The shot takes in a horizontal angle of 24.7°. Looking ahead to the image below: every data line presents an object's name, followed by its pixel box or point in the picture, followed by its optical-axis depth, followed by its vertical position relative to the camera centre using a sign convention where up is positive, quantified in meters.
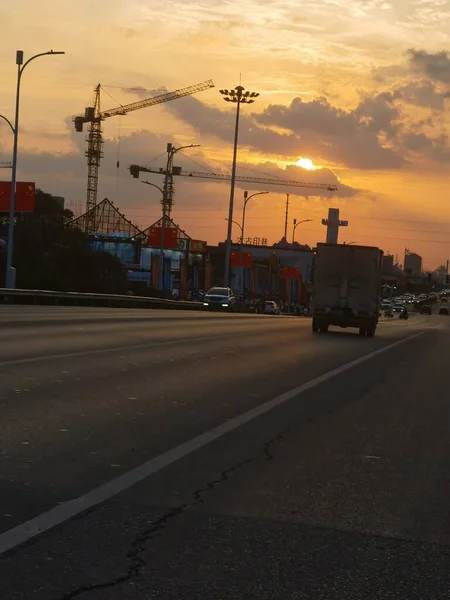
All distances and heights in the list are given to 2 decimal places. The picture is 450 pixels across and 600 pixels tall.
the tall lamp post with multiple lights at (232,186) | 89.44 +8.23
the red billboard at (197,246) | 154.00 +4.65
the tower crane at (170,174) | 174.82 +17.49
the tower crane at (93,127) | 194.50 +27.11
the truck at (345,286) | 36.00 +0.00
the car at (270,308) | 99.78 -2.63
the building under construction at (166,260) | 132.00 +2.01
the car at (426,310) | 153.79 -2.68
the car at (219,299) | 72.88 -1.55
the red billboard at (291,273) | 166.25 +1.59
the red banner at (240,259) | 122.95 +2.46
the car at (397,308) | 149.43 -2.67
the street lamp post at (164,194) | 86.96 +7.15
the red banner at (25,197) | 63.49 +4.28
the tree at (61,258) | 90.48 +0.91
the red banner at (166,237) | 116.12 +4.21
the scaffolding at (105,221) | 190.62 +9.14
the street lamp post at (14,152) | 49.39 +5.61
